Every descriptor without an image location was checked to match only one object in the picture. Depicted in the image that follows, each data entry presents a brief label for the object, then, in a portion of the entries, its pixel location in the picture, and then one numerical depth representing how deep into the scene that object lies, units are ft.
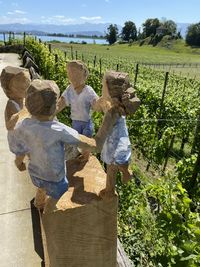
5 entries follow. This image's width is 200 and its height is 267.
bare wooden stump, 4.22
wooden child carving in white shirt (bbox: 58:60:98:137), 5.60
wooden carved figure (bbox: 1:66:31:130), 5.10
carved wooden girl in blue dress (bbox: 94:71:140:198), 4.00
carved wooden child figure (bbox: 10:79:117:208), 4.05
